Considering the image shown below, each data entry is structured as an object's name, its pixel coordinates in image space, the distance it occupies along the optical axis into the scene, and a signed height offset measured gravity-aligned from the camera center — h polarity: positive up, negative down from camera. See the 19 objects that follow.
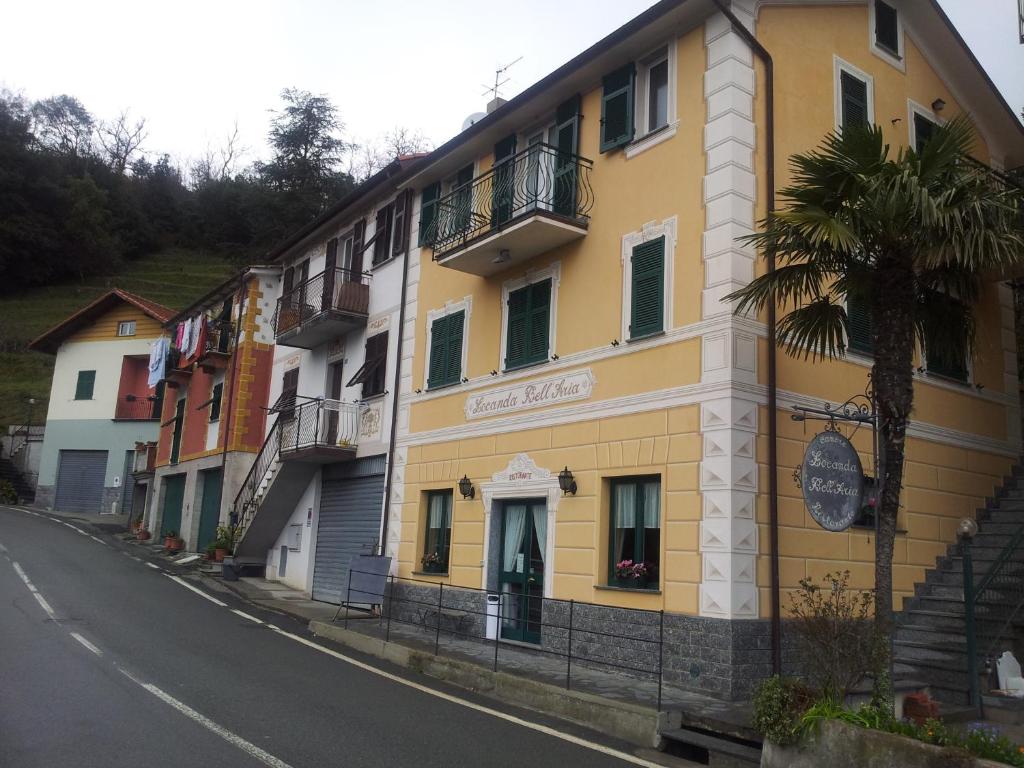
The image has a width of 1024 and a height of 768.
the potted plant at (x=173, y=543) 25.89 -0.53
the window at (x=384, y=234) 18.72 +6.55
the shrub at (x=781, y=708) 6.97 -1.24
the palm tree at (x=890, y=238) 7.62 +2.97
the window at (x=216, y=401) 26.08 +3.81
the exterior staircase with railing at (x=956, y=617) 9.82 -0.63
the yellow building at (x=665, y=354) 10.32 +2.83
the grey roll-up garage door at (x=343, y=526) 17.31 +0.16
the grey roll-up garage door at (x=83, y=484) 38.16 +1.59
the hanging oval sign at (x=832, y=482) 7.91 +0.71
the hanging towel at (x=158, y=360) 30.19 +5.74
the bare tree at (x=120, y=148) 78.69 +34.18
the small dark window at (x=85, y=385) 38.66 +6.01
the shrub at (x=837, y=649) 7.25 -0.76
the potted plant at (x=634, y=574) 10.82 -0.31
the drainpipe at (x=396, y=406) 16.31 +2.51
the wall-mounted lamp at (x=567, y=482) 12.05 +0.88
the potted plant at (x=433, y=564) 14.85 -0.43
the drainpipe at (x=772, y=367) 9.92 +2.29
